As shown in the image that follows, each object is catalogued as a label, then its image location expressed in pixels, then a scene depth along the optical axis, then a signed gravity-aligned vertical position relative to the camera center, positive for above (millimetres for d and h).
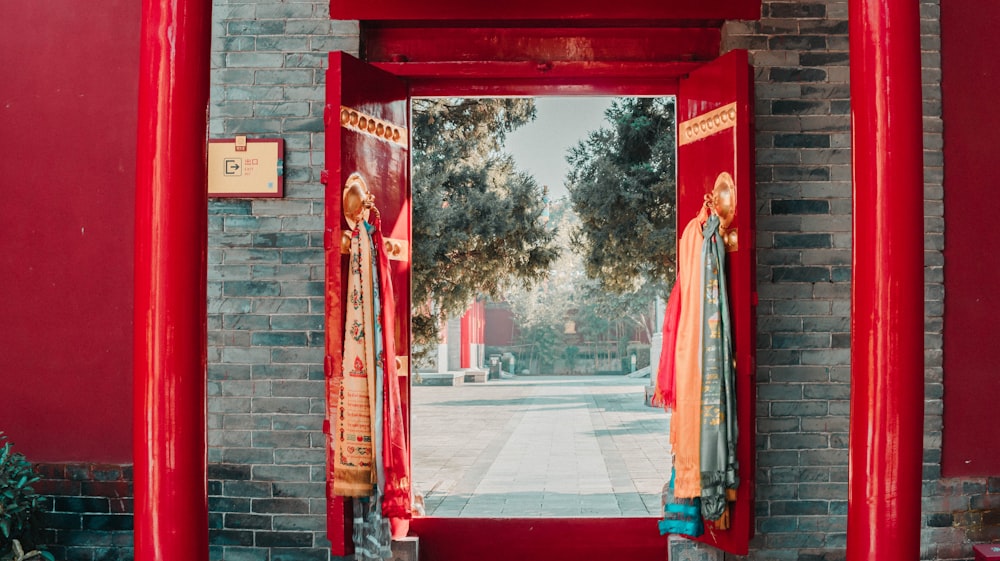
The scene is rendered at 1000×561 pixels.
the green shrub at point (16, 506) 3428 -889
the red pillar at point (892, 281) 2648 +50
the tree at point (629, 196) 10125 +1269
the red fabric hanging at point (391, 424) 3832 -587
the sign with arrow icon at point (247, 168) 4215 +667
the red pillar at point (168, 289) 2623 +31
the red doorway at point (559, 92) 3967 +971
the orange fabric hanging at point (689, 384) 3895 -413
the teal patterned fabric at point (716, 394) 3818 -447
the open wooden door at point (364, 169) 3717 +628
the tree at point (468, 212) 9258 +1002
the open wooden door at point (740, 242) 3814 +253
